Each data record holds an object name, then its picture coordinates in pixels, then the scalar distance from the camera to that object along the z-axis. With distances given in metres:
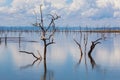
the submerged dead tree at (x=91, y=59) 31.87
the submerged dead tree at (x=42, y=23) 30.15
